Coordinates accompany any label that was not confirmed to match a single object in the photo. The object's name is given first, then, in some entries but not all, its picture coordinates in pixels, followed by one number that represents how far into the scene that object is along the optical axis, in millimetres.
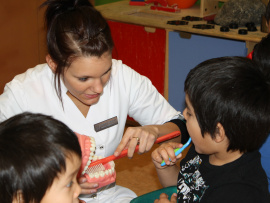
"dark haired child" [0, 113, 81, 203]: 887
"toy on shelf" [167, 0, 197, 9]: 2678
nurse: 1273
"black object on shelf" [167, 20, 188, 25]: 2367
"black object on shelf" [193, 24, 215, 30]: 2287
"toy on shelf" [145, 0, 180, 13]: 2628
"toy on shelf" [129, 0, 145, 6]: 2782
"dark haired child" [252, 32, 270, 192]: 1263
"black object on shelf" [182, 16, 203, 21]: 2445
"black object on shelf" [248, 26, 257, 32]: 2250
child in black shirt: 1101
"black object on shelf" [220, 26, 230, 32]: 2230
